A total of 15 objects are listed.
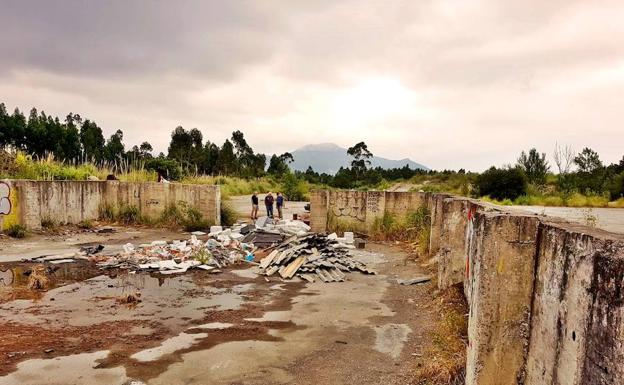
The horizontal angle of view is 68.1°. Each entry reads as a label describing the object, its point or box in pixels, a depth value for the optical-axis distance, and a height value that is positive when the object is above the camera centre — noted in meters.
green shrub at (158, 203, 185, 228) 17.98 -1.81
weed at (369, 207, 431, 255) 15.31 -1.75
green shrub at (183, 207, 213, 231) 17.39 -1.90
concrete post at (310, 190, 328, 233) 17.02 -1.33
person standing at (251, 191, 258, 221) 19.86 -1.55
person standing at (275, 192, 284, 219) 20.48 -1.34
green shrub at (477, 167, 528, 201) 31.55 -0.52
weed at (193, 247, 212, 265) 11.88 -2.22
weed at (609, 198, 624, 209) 26.49 -1.42
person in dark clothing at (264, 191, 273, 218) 19.84 -1.26
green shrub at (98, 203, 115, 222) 19.03 -1.76
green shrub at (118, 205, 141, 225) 18.77 -1.83
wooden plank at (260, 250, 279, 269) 11.62 -2.25
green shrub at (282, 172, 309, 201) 33.19 -1.16
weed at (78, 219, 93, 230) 17.64 -2.14
